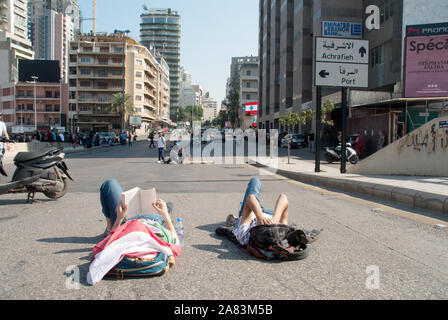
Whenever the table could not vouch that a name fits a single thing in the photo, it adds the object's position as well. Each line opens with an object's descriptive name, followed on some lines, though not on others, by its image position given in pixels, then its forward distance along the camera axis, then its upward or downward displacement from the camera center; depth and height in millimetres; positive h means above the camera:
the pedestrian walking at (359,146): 24156 -195
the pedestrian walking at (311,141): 32750 +127
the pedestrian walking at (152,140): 39681 +105
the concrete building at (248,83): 118125 +18393
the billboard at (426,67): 21234 +4346
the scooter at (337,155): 20219 -643
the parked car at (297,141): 38066 +134
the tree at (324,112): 29859 +2480
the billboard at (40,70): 86312 +15776
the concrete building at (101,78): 85938 +14198
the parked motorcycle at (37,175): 7838 -749
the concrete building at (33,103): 84250 +8210
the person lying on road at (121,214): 4473 -923
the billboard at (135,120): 82638 +4489
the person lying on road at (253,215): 4750 -947
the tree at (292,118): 36438 +2315
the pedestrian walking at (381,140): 24641 +172
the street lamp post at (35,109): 79562 +6346
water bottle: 5223 -1206
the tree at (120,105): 81475 +7835
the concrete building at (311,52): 28150 +10099
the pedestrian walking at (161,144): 22156 -170
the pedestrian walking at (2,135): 9785 +119
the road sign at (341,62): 14031 +2975
